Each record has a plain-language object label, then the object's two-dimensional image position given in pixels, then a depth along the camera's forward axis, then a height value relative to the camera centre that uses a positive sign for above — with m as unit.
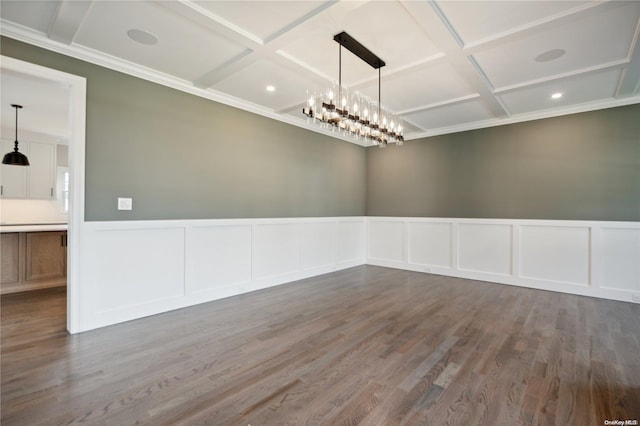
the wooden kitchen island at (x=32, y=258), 4.36 -0.73
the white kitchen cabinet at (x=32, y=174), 5.58 +0.74
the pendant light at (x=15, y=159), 4.86 +0.88
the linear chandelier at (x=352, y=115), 2.90 +1.06
